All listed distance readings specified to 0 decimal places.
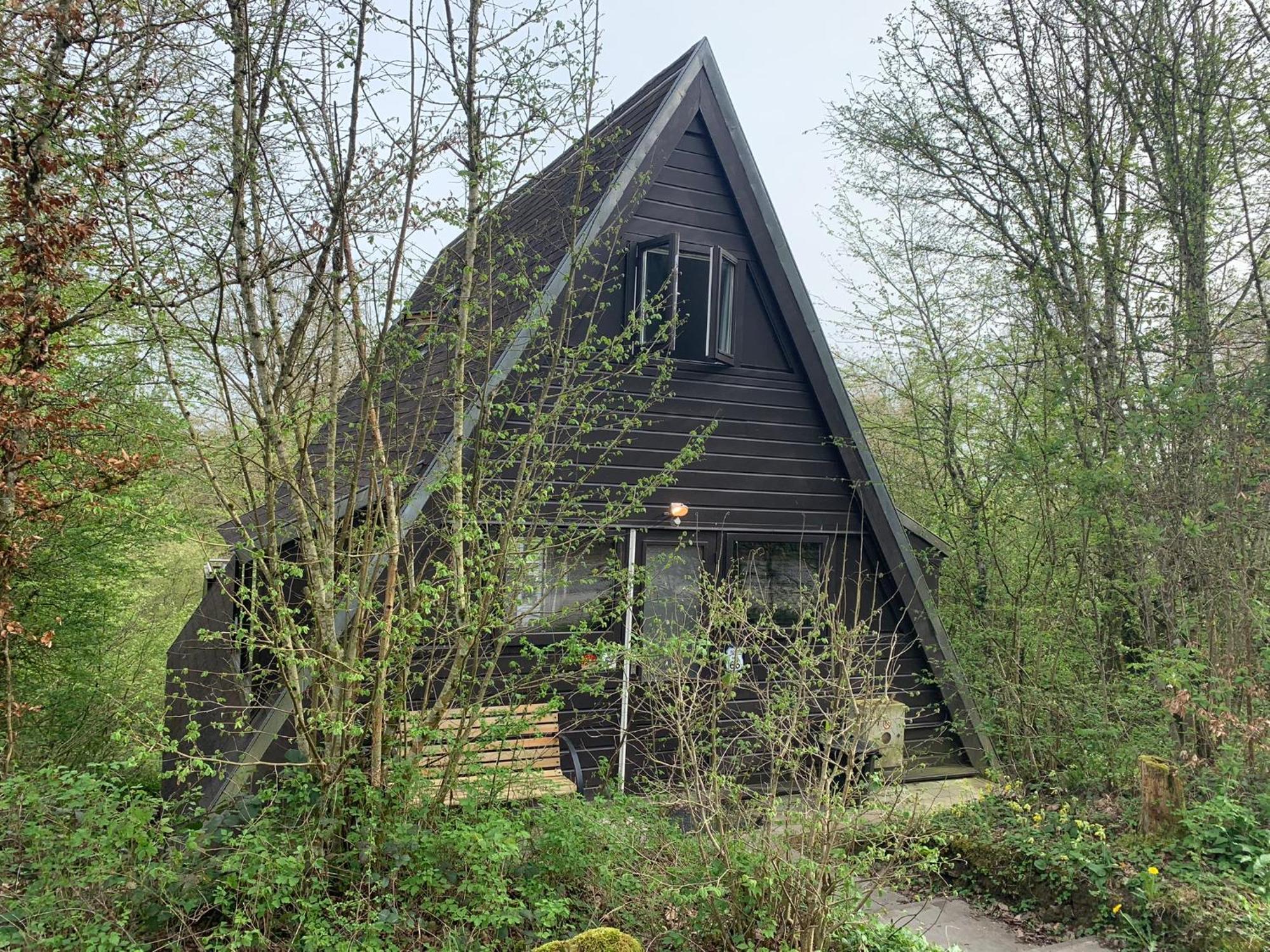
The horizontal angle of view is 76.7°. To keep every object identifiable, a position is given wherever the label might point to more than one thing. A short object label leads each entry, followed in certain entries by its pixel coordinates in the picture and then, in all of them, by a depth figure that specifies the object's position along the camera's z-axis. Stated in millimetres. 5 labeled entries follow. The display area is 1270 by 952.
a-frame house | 6625
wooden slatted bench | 3451
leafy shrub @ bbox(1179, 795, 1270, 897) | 4355
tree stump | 4691
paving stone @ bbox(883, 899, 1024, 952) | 4520
